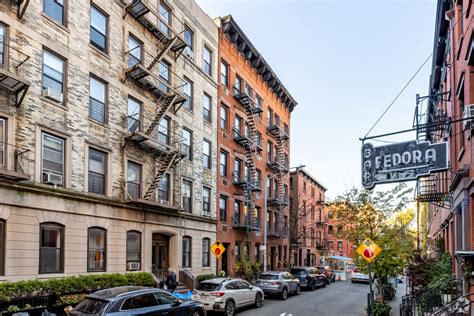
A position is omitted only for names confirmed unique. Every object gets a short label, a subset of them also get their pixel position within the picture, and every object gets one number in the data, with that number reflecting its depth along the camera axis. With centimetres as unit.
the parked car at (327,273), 3536
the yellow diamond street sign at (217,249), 2080
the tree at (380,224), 1669
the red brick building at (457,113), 1122
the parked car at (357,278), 3624
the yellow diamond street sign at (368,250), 1252
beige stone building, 1438
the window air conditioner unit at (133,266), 1943
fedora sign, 877
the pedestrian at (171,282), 1933
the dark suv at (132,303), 1055
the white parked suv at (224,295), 1650
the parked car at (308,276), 2897
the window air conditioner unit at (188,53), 2594
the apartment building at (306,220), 4611
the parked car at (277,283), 2300
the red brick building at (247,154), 3067
